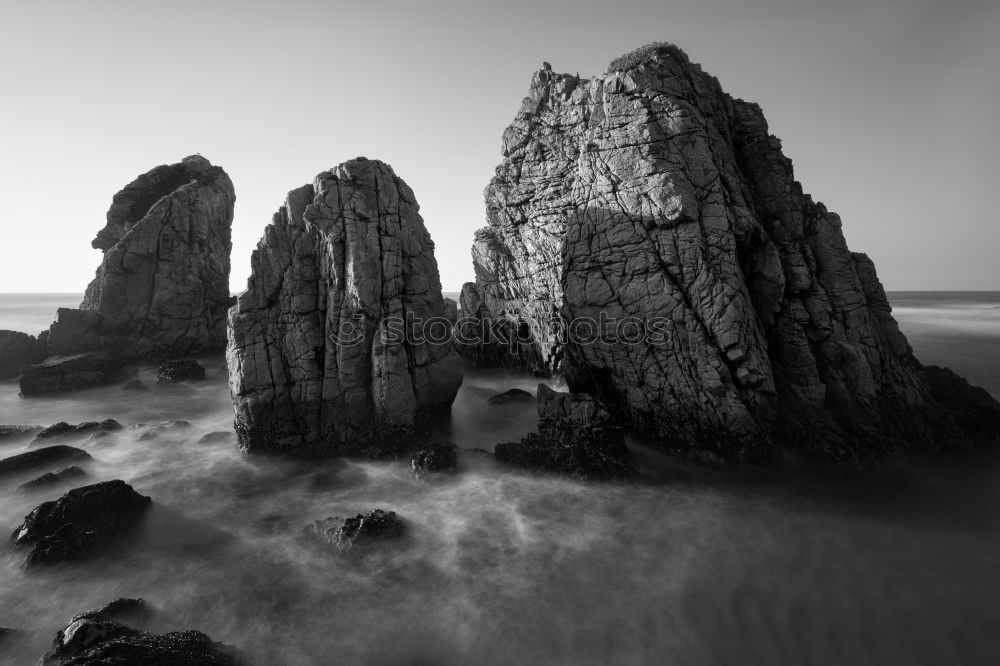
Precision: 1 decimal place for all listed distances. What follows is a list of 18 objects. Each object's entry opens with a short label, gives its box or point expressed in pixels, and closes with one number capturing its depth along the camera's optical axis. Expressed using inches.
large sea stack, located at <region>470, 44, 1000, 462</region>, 731.4
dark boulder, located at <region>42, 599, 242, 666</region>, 346.0
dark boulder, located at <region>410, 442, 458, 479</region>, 731.4
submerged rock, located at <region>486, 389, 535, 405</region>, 1095.2
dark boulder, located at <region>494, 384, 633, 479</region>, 713.6
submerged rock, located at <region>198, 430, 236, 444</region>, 854.5
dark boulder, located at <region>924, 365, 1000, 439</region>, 784.3
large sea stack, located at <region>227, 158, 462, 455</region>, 780.0
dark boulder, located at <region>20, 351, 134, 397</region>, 1192.8
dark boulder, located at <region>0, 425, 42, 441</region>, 877.8
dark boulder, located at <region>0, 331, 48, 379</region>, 1326.3
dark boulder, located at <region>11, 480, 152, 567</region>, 502.3
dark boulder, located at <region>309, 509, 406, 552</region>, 538.6
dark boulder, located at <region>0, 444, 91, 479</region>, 714.2
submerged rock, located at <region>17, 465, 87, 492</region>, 669.3
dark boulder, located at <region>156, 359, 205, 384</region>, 1301.7
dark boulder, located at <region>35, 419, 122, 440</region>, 886.3
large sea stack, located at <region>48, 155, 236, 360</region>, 1471.5
